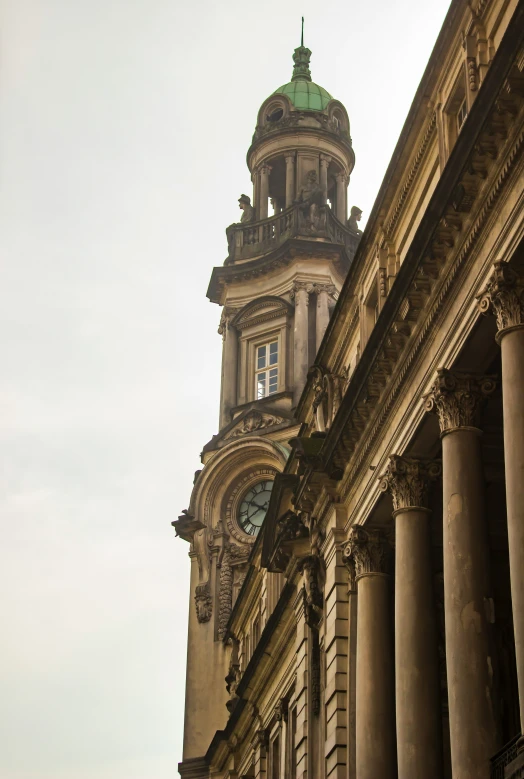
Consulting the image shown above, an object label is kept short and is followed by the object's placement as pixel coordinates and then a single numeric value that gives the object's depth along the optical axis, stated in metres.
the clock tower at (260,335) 58.69
